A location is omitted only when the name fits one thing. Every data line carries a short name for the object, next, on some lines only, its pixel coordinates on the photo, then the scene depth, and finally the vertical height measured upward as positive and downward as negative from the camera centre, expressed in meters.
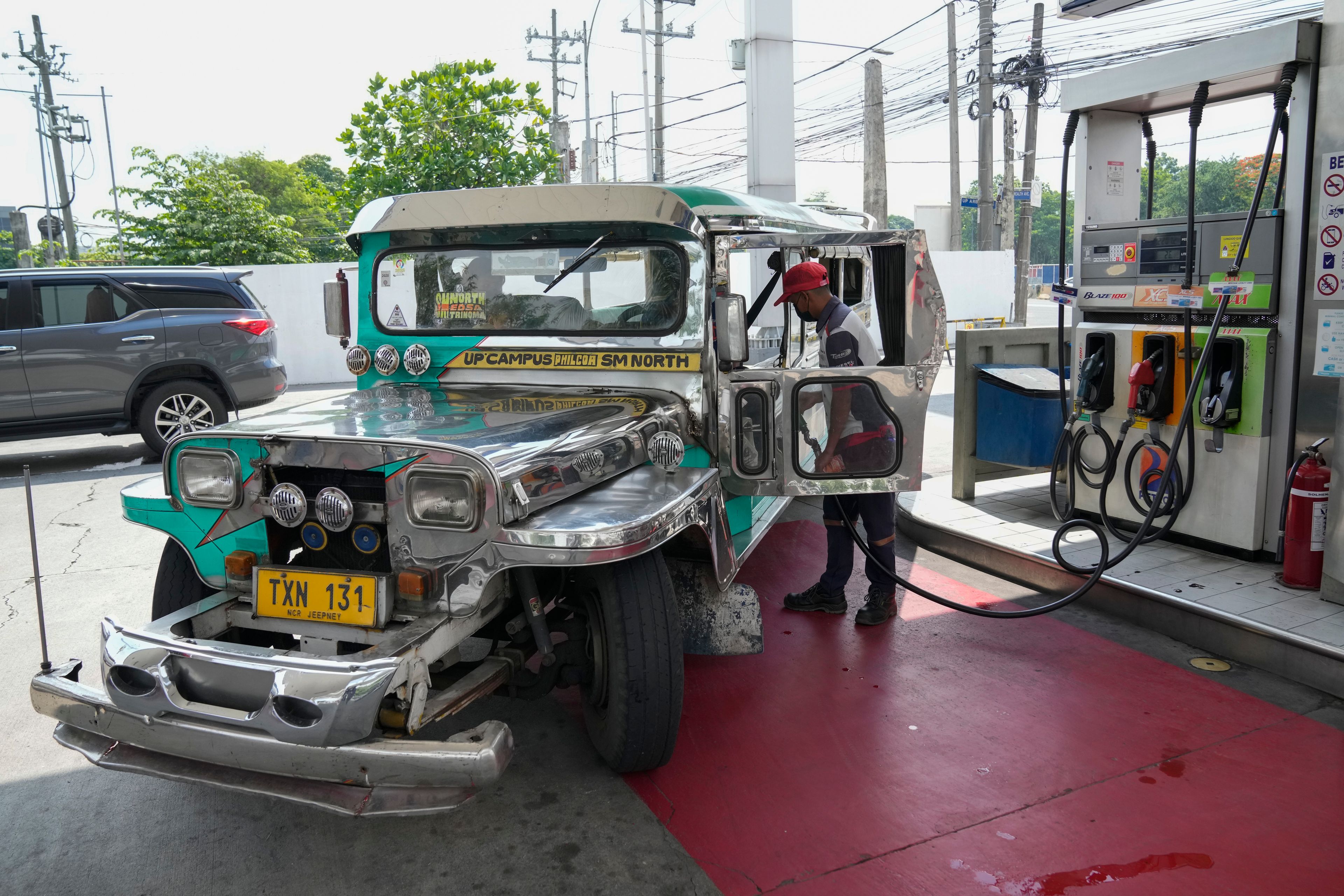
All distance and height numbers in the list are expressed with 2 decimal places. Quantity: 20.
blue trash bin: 5.93 -0.71
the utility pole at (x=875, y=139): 17.41 +3.25
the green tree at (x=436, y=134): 18.83 +3.85
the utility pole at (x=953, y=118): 19.83 +4.12
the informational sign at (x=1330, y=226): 4.11 +0.32
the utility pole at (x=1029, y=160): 18.45 +3.31
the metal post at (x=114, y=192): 20.83 +3.93
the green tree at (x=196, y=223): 19.91 +2.29
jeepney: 2.51 -0.59
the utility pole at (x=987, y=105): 18.62 +4.16
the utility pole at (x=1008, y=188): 20.81 +2.74
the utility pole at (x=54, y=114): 25.83 +6.33
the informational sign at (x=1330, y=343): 4.09 -0.21
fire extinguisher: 4.26 -1.04
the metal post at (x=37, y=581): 2.69 -0.74
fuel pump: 4.22 -0.84
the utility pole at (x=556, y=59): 33.56 +9.55
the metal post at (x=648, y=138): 20.69 +3.99
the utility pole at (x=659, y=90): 21.97 +5.54
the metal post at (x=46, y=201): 21.61 +3.65
